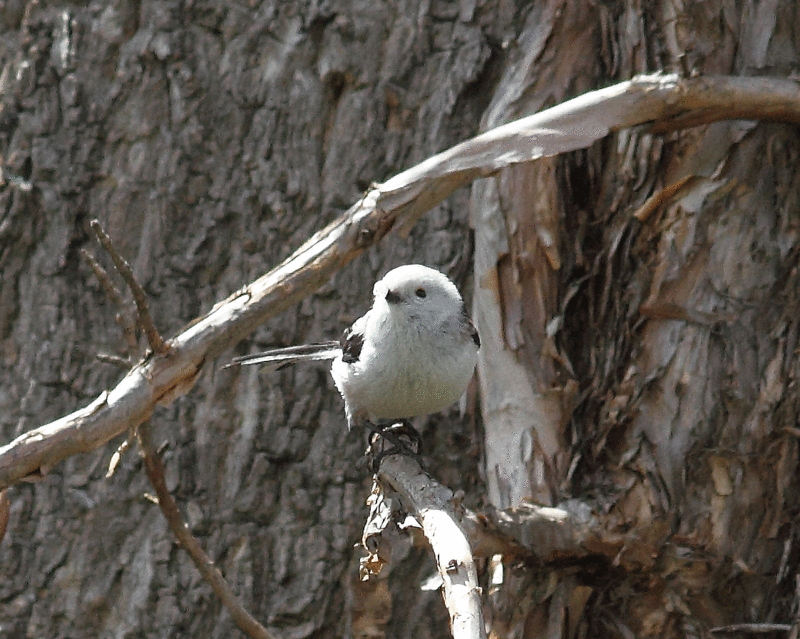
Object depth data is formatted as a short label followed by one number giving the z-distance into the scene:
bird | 6.12
